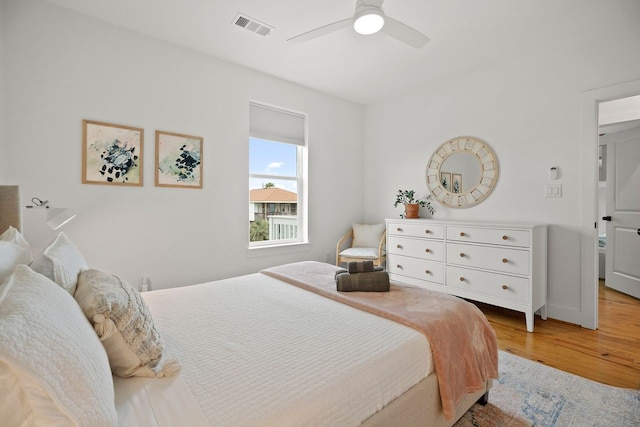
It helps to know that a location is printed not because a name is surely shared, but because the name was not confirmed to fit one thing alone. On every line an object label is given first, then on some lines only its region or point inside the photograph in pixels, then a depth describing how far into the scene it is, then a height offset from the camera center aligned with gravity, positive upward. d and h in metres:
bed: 0.66 -0.56
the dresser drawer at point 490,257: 2.87 -0.46
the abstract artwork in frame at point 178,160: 3.01 +0.51
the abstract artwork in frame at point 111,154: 2.63 +0.51
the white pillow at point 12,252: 1.05 -0.16
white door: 3.74 -0.01
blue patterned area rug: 1.67 -1.13
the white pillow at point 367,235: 4.36 -0.34
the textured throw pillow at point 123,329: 0.99 -0.40
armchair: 4.02 -0.47
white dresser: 2.86 -0.51
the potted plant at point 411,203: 4.02 +0.12
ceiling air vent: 2.60 +1.63
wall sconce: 1.76 -0.03
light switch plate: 3.05 +0.22
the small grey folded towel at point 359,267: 2.03 -0.37
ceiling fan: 2.04 +1.31
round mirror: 3.54 +0.48
